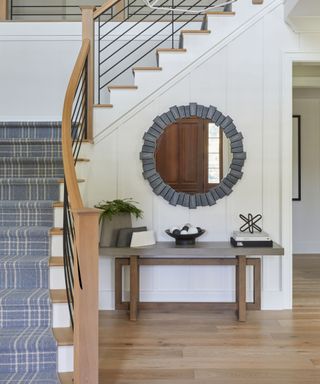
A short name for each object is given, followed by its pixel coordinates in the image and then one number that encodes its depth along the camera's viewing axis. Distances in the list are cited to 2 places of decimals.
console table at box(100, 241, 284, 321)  3.31
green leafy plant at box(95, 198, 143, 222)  3.46
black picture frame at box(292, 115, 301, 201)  6.42
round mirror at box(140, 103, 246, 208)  3.71
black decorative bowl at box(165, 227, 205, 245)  3.50
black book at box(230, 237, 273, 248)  3.35
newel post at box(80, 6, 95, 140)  3.64
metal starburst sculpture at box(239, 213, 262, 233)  3.68
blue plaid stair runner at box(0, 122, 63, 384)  2.27
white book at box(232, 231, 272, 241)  3.37
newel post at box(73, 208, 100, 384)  2.03
